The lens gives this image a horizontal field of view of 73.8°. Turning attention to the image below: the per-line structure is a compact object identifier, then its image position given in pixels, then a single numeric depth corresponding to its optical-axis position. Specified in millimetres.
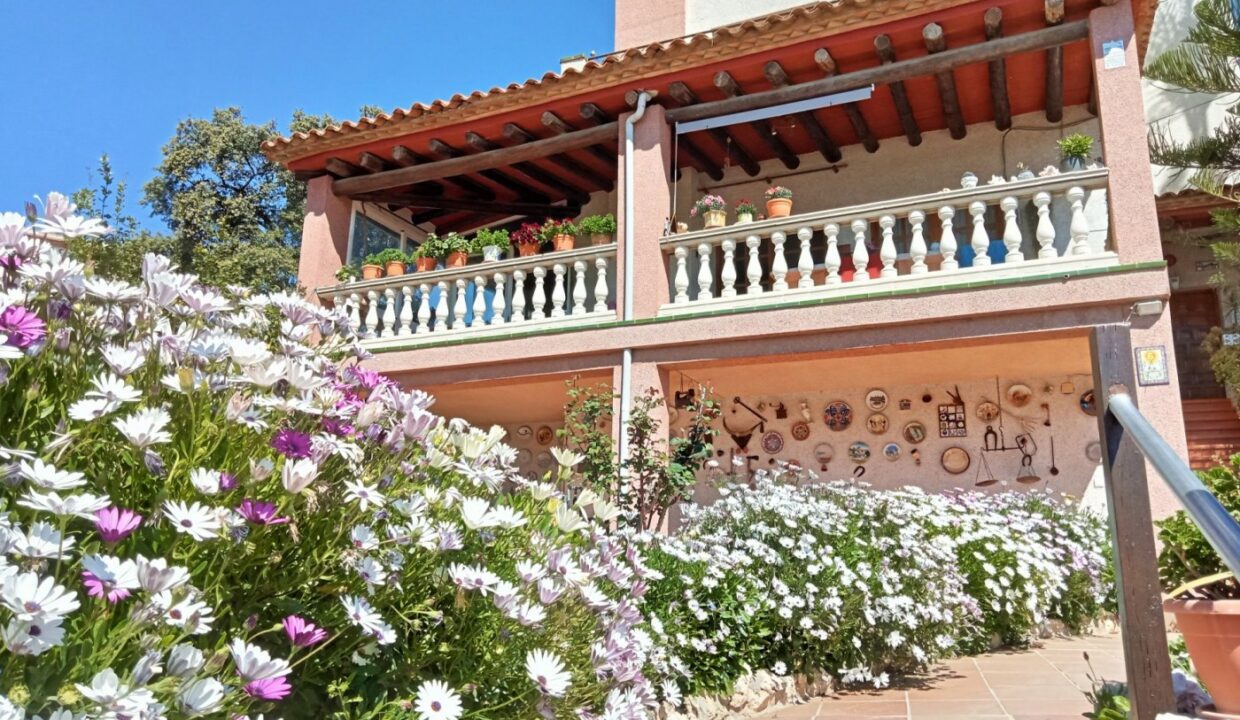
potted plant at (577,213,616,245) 8398
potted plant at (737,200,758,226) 7879
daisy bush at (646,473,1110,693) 4078
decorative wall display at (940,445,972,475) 8234
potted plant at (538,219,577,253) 8633
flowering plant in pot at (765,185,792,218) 8031
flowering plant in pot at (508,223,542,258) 8906
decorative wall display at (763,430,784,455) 8922
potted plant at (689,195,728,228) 7980
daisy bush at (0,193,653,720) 1116
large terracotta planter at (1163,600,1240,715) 2197
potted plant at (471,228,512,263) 8891
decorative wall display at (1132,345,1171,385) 5742
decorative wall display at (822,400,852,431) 8688
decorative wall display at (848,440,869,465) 8555
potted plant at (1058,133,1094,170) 7176
